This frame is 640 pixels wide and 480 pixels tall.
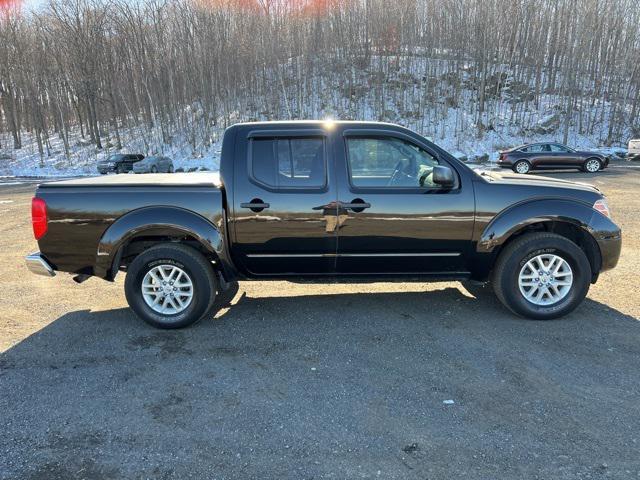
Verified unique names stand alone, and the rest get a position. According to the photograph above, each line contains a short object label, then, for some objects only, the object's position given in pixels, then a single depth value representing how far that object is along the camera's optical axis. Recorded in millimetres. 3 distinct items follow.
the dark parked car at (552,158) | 20016
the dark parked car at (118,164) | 26438
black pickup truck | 4062
